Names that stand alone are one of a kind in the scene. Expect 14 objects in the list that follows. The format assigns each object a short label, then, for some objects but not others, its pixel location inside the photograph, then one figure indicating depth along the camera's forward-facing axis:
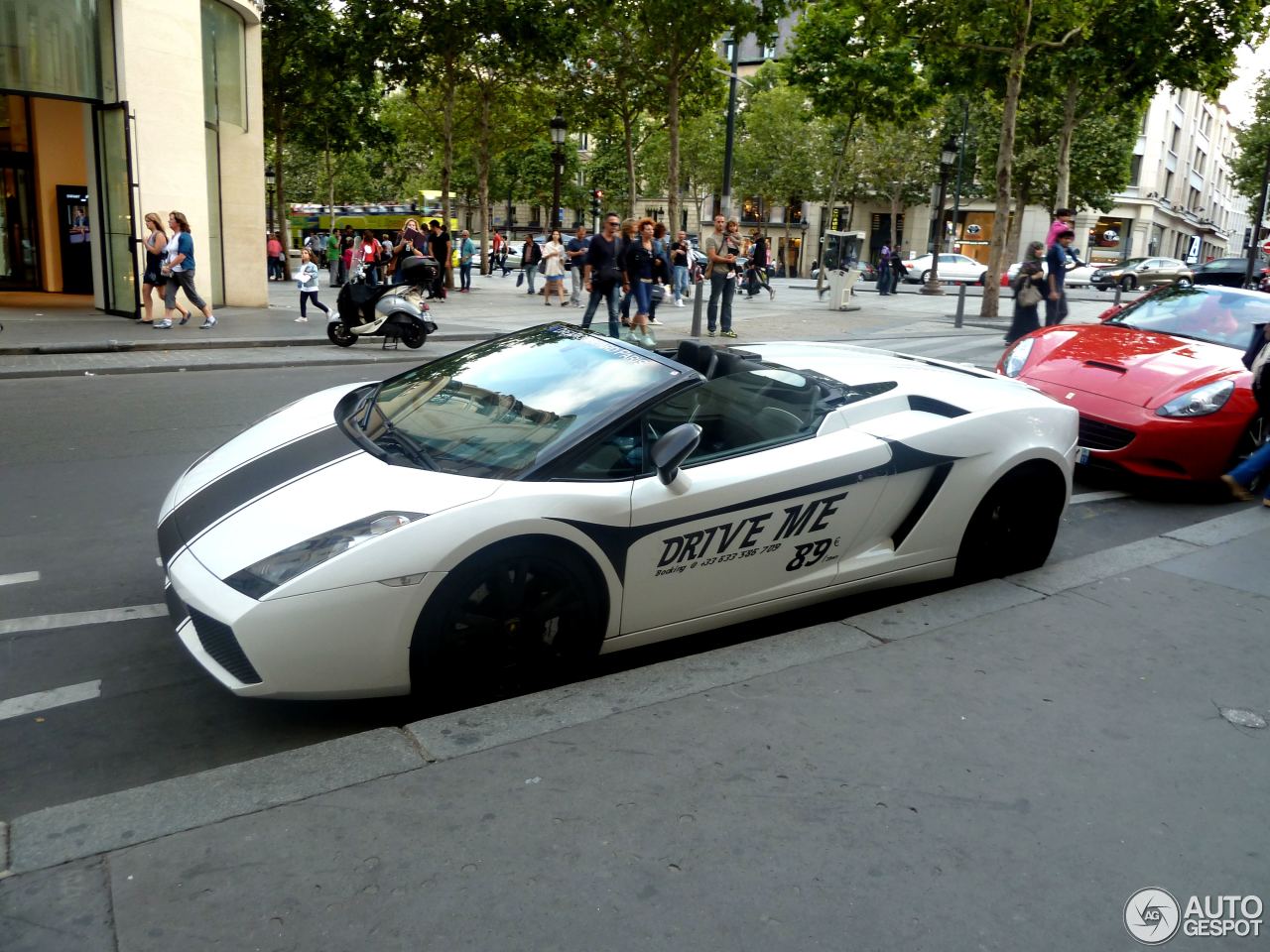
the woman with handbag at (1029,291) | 13.02
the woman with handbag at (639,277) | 15.26
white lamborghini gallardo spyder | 3.31
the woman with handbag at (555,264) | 23.38
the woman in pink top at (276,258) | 33.25
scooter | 14.30
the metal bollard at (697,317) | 16.69
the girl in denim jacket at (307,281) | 17.22
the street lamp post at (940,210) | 30.95
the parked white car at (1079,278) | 45.28
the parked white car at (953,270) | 44.41
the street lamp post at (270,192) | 51.28
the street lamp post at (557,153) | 28.42
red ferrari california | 6.85
